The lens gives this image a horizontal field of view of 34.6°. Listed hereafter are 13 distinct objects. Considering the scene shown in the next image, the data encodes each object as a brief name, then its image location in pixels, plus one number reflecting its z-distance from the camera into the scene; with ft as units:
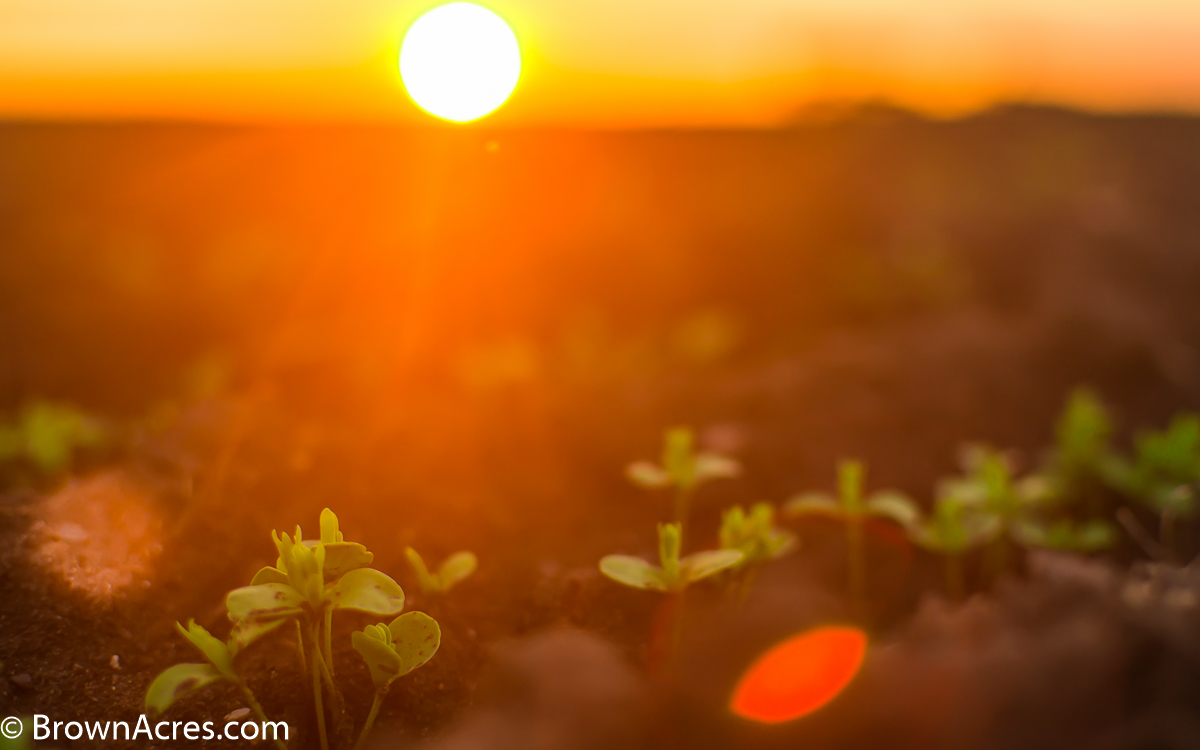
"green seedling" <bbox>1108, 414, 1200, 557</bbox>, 1.50
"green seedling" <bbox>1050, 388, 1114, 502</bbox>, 1.59
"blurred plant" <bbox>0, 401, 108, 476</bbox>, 1.54
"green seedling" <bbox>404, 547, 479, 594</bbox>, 1.29
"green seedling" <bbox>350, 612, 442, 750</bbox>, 1.19
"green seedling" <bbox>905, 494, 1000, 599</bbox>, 1.44
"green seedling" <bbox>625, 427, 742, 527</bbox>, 1.41
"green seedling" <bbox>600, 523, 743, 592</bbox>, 1.23
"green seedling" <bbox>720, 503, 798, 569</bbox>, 1.32
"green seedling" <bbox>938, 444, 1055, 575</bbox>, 1.47
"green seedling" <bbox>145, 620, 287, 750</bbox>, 1.13
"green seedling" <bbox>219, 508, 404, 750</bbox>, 1.15
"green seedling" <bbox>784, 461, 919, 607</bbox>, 1.41
